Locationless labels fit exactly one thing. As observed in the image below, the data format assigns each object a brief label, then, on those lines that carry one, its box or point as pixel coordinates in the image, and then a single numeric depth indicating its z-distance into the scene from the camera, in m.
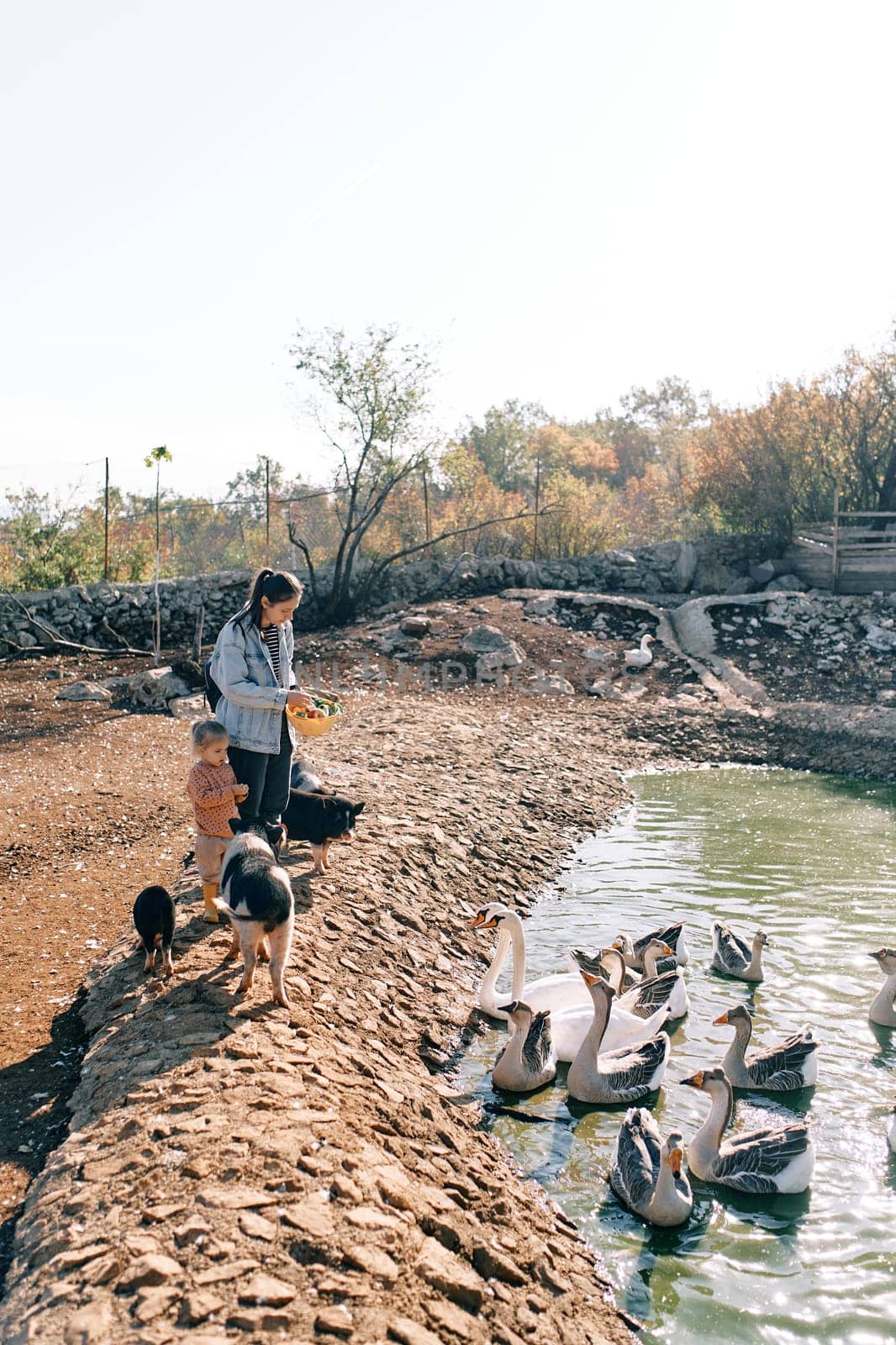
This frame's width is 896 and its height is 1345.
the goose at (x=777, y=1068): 5.71
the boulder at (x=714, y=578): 23.52
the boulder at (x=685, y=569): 23.62
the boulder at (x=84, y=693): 14.63
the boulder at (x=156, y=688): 13.96
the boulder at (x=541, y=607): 20.78
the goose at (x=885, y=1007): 6.57
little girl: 5.45
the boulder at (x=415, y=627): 19.09
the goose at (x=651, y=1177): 4.55
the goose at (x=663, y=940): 7.39
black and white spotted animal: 4.79
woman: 5.65
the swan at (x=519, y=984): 6.64
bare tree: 20.84
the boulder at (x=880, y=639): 18.95
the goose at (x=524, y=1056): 5.68
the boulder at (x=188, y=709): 13.44
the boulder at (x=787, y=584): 22.73
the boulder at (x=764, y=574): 23.28
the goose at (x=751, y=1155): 4.79
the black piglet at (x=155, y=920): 5.24
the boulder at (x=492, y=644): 18.42
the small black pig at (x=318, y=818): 7.02
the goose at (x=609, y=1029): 6.14
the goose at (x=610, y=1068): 5.59
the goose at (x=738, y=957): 7.27
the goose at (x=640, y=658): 18.48
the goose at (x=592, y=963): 6.65
